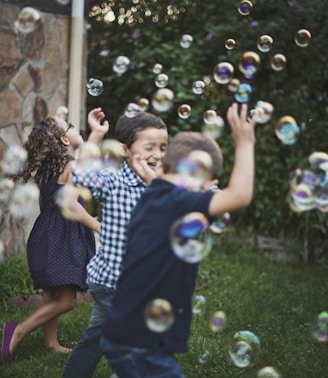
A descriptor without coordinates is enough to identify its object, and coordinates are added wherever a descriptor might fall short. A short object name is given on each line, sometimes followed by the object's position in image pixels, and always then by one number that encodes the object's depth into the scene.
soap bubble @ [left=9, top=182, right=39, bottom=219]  4.14
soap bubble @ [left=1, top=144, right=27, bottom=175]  4.23
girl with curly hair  3.88
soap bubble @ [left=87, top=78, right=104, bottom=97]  4.16
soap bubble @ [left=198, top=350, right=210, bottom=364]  3.69
